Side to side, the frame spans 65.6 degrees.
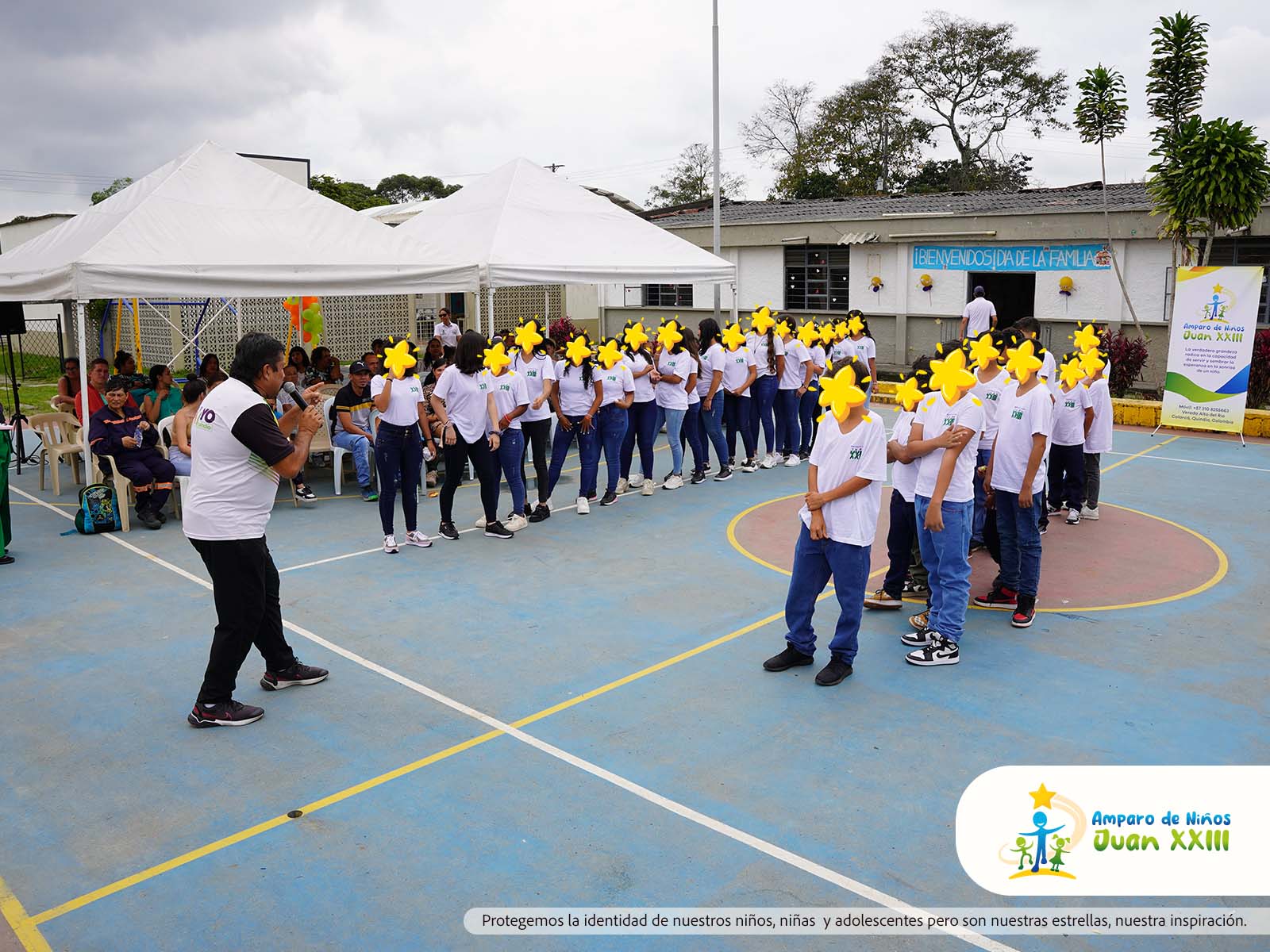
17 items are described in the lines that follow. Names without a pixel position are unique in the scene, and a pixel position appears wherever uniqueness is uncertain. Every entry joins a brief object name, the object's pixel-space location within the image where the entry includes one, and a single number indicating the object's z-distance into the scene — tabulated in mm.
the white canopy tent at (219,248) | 9617
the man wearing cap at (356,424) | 10250
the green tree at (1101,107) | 16953
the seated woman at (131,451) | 9242
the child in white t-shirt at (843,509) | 5398
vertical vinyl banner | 13062
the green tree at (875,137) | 38625
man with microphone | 4859
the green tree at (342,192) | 37875
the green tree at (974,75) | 37344
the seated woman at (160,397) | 10164
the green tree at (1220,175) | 14422
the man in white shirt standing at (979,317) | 16828
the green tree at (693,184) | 52094
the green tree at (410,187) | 61969
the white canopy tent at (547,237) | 12289
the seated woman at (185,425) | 8672
